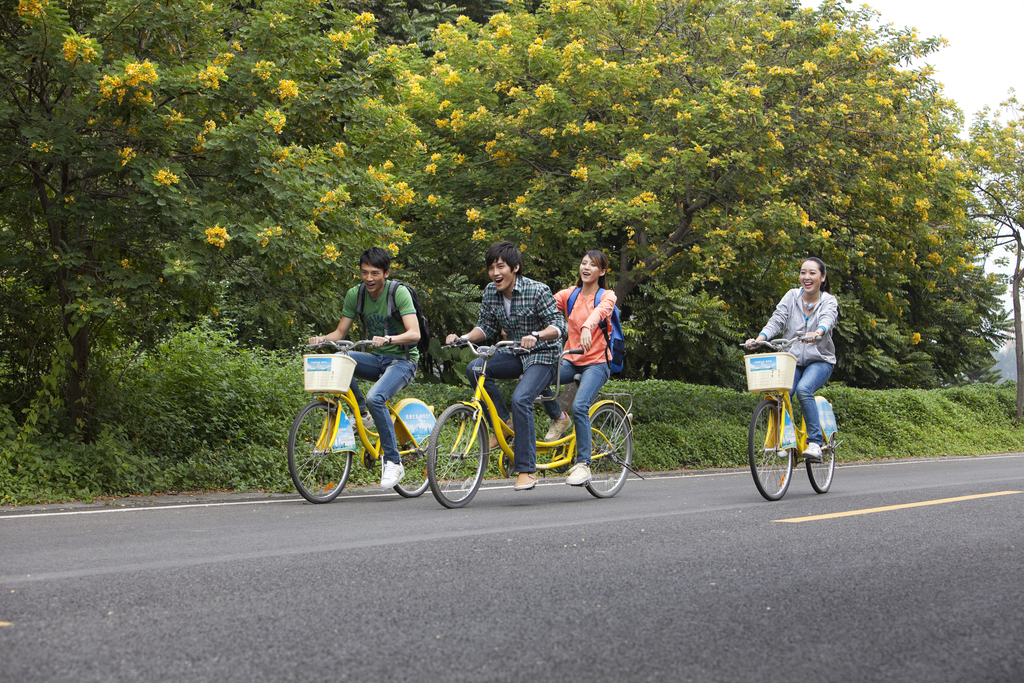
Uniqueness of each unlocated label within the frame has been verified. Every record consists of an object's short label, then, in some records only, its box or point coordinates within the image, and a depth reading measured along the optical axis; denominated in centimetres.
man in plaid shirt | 805
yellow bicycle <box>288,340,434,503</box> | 780
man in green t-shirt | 809
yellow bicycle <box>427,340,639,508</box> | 773
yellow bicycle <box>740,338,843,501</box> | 845
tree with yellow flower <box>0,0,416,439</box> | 873
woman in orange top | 841
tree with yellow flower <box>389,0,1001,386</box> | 1499
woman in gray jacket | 898
